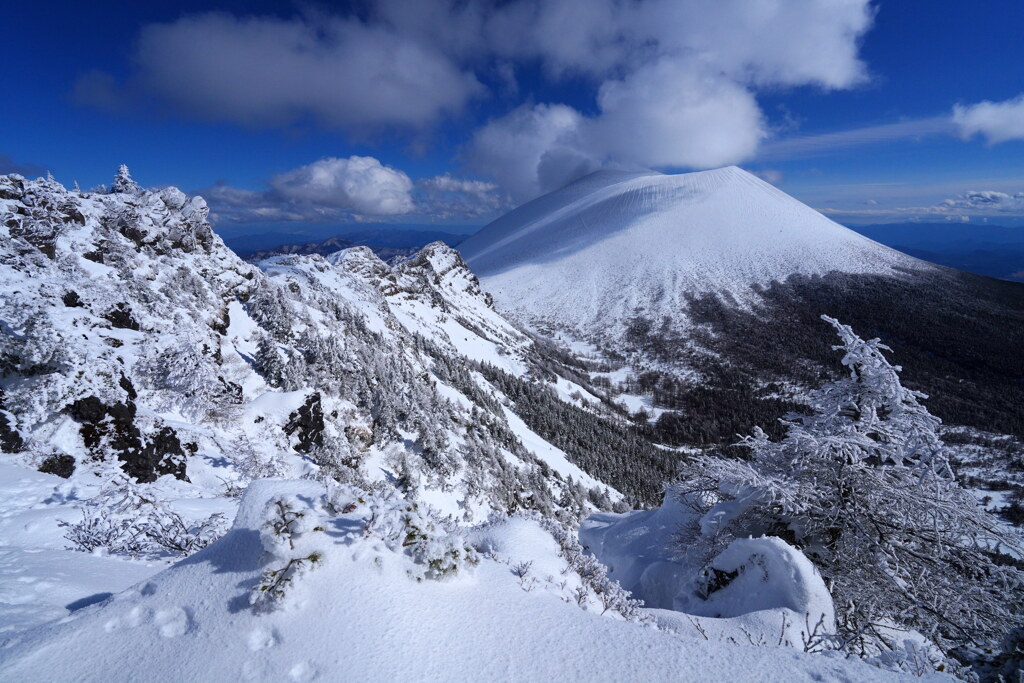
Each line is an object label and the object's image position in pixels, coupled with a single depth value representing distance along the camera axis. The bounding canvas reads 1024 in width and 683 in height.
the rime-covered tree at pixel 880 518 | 8.88
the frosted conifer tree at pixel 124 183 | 29.92
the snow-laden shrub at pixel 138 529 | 8.49
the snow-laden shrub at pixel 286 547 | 5.16
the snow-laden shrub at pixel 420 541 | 6.01
